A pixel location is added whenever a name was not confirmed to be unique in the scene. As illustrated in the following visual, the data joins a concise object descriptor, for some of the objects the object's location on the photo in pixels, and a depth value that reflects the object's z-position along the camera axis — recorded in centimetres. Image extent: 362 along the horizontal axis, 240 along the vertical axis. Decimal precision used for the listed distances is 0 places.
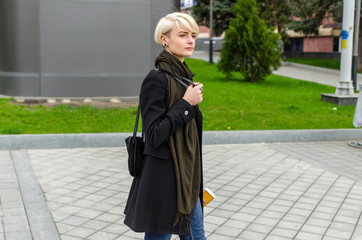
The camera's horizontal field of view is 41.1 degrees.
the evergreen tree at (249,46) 1709
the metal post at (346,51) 1267
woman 265
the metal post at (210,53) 2669
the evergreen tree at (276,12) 3466
